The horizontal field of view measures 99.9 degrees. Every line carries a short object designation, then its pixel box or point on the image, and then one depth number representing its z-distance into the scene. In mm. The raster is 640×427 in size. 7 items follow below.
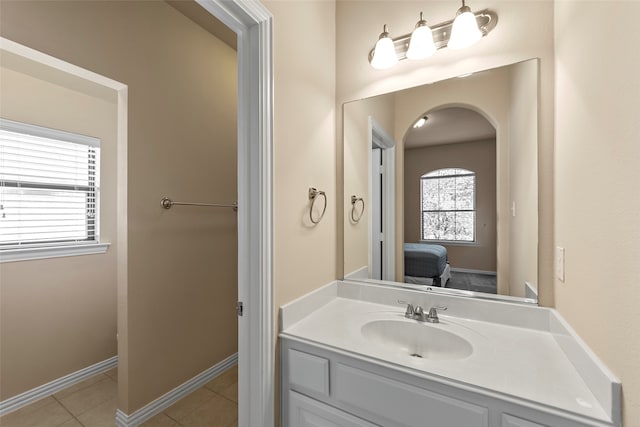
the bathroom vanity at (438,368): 747
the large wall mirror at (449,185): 1207
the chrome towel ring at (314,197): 1378
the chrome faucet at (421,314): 1233
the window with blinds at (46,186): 1826
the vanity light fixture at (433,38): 1194
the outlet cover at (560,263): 1000
